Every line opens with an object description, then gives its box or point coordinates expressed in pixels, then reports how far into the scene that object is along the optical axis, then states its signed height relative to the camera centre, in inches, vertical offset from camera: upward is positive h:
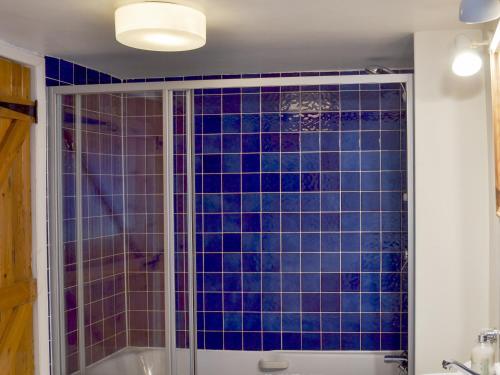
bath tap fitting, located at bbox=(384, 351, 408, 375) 130.0 -43.1
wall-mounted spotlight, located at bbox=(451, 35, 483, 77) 100.6 +19.9
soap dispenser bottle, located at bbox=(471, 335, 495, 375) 87.4 -26.8
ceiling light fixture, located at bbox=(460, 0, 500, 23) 62.4 +17.7
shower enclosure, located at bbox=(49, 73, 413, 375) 150.1 -12.8
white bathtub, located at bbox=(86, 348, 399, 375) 149.1 -47.1
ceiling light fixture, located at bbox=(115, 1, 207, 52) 90.0 +24.1
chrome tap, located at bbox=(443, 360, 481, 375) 81.3 -26.8
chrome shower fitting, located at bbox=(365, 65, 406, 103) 138.0 +26.5
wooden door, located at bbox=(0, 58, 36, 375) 112.8 -8.6
